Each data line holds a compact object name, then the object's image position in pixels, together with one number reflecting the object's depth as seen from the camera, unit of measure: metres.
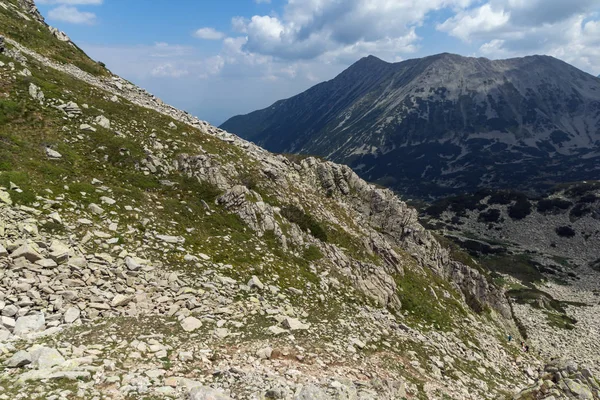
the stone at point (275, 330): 15.30
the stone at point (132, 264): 16.19
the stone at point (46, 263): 14.02
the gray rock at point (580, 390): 22.23
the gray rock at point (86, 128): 26.67
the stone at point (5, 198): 16.20
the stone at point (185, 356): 12.06
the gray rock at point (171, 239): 19.55
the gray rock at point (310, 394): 11.09
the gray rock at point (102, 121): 28.48
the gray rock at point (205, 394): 9.97
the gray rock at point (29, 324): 11.44
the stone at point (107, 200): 20.22
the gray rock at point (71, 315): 12.63
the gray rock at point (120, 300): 14.13
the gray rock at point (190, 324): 13.99
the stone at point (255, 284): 18.86
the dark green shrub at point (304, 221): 30.00
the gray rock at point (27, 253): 13.80
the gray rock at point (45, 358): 9.98
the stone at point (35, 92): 27.02
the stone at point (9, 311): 11.75
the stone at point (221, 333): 14.07
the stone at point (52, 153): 22.30
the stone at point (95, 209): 18.97
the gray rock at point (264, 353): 13.36
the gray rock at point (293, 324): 16.30
